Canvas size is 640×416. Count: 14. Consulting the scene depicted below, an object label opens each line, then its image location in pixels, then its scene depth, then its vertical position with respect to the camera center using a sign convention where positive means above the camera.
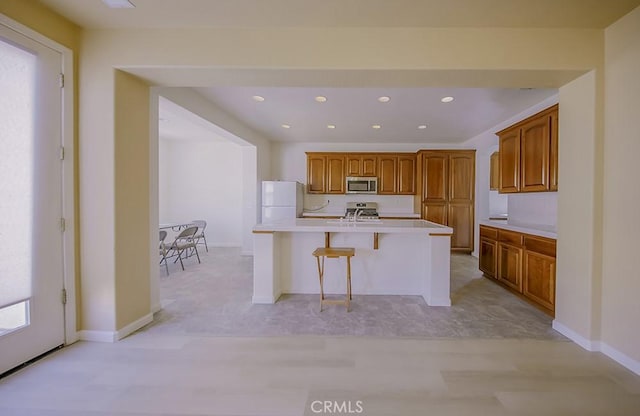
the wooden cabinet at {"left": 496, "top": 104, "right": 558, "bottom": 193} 2.80 +0.56
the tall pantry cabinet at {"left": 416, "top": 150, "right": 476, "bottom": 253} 5.51 +0.24
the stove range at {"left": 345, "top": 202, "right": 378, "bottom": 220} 5.95 -0.15
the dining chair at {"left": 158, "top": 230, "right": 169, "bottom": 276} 4.23 -0.68
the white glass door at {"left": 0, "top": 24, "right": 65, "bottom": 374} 1.80 +0.00
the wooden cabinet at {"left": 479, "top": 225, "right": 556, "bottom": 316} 2.69 -0.72
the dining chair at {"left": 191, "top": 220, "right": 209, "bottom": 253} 5.72 -0.47
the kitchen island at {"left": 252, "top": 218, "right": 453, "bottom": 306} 3.28 -0.75
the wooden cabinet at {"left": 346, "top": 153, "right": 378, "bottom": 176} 5.85 +0.81
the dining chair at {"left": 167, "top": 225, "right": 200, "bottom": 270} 4.41 -0.67
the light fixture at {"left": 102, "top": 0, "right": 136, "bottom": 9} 1.86 +1.38
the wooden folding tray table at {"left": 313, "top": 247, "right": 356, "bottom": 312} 2.80 -0.55
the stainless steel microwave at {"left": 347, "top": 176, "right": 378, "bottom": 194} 5.86 +0.38
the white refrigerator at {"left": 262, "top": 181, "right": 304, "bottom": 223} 5.34 +0.03
